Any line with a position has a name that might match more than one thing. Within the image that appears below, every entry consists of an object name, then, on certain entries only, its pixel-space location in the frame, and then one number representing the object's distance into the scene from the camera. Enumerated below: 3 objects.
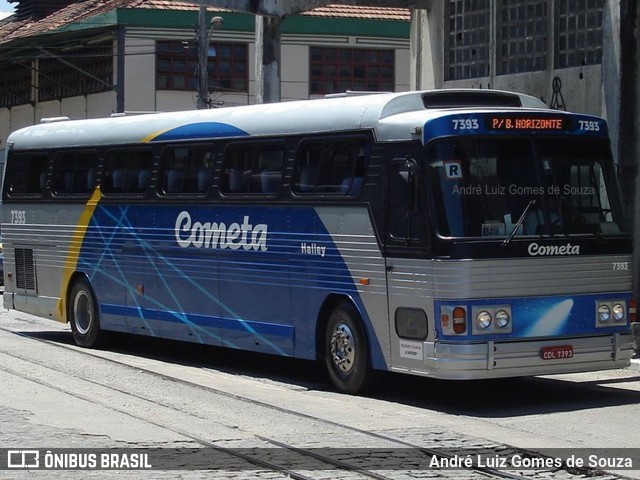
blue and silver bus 13.13
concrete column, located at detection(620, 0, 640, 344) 17.48
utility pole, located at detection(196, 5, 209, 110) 34.44
